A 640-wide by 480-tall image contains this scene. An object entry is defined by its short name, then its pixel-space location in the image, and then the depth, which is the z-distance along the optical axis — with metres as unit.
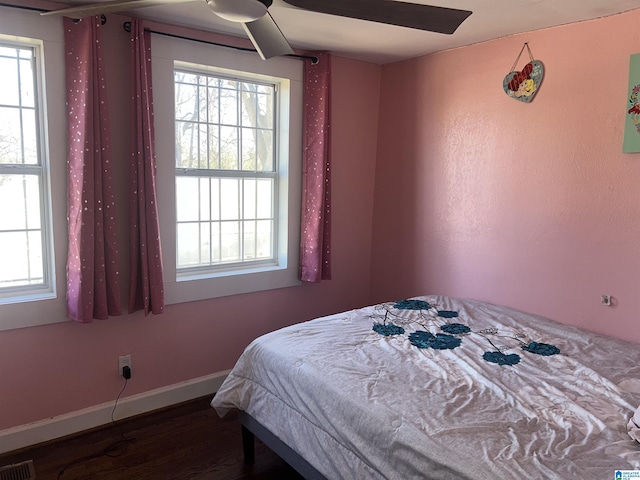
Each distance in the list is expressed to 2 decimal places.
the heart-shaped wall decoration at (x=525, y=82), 2.69
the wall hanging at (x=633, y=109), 2.32
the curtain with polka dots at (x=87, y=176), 2.38
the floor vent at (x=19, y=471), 2.24
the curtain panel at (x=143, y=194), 2.55
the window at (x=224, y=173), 2.98
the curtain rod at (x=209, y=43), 2.55
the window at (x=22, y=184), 2.41
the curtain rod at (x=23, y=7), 2.21
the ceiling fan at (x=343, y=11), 1.49
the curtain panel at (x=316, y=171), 3.23
